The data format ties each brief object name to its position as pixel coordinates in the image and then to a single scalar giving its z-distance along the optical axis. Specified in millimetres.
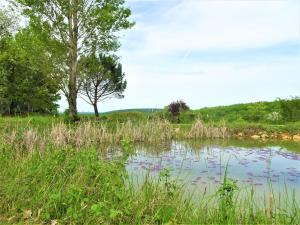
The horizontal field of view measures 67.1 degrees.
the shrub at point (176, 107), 17258
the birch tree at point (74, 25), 14329
